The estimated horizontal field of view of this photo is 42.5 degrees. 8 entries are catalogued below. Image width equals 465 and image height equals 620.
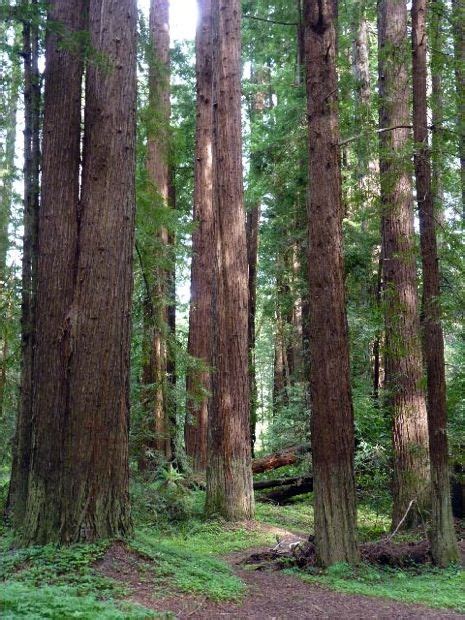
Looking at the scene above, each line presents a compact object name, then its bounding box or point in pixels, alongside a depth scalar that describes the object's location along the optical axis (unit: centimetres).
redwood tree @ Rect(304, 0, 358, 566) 666
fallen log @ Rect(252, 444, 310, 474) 1300
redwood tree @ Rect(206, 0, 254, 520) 946
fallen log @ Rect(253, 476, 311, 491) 1264
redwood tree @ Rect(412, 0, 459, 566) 694
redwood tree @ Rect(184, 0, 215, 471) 1358
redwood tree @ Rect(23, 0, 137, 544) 573
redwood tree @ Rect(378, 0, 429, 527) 905
